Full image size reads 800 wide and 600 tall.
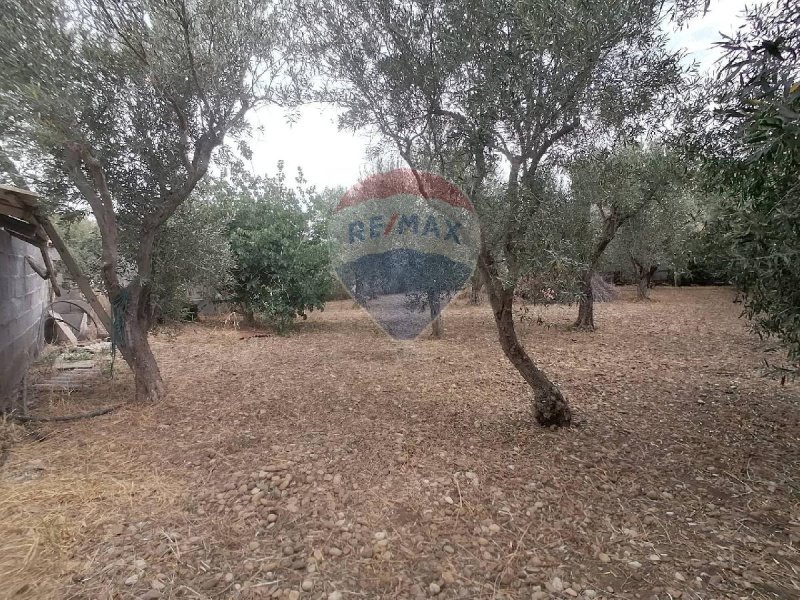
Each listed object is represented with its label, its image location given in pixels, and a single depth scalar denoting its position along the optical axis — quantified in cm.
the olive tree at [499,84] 365
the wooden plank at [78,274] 567
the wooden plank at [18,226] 636
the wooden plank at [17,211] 521
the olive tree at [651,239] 1156
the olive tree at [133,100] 409
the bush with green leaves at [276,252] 1201
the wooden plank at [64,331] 1037
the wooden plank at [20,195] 470
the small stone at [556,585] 252
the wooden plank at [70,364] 784
